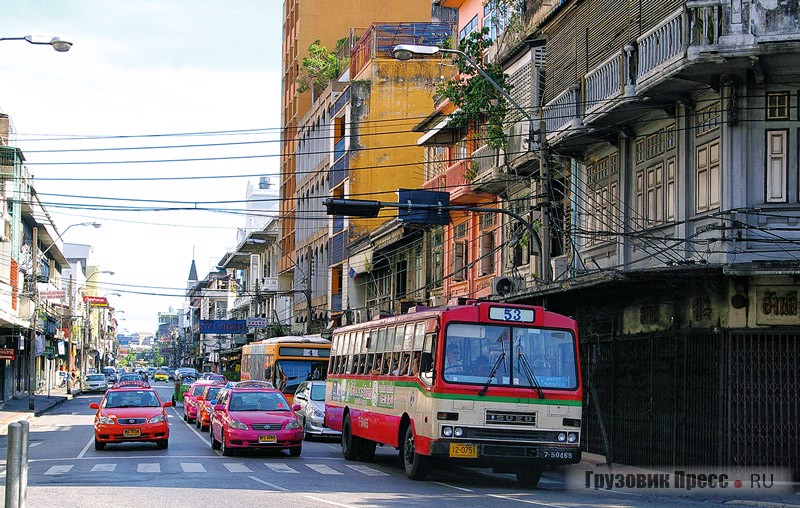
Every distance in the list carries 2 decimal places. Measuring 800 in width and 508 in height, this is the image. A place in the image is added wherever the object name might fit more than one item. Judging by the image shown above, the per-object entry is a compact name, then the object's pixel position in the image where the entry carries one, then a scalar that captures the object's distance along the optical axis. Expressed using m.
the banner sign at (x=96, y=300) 109.66
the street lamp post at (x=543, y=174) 23.44
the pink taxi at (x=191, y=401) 41.33
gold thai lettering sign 19.92
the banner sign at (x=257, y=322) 80.06
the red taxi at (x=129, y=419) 26.86
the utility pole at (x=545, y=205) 23.42
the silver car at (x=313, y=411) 33.12
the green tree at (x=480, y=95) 30.44
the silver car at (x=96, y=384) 81.81
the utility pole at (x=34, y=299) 53.31
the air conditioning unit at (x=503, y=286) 25.22
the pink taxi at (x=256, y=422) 25.08
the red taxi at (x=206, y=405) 36.12
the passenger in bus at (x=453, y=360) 18.84
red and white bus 18.48
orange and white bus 40.44
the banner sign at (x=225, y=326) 93.00
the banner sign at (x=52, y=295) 57.66
